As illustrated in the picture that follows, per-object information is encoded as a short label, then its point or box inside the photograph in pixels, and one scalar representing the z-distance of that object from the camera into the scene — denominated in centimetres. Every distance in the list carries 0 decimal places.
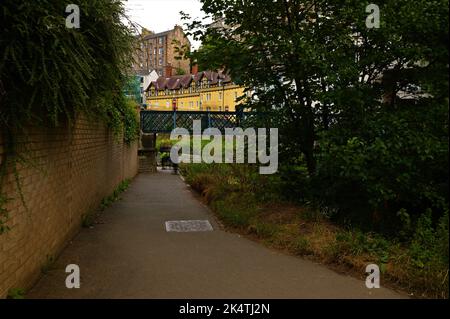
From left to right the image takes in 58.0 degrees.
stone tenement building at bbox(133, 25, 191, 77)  8328
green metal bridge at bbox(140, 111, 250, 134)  2514
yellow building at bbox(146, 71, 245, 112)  6025
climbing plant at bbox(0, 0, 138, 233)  365
